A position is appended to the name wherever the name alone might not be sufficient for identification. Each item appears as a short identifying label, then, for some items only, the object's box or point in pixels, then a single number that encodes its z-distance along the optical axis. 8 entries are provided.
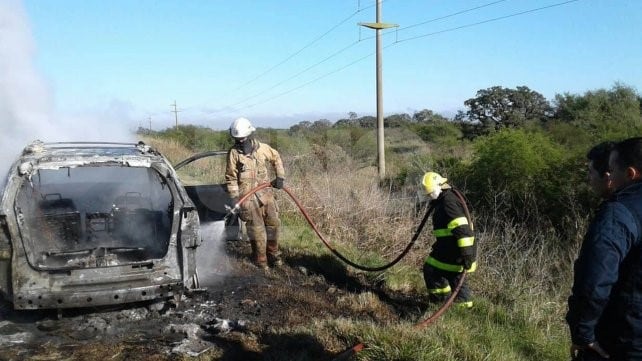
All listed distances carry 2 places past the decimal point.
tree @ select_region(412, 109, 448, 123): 35.03
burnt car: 4.63
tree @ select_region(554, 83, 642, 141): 15.87
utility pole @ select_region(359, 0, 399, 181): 19.89
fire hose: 3.78
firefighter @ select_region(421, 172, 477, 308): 5.33
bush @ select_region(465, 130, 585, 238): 11.54
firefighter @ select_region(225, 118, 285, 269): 6.93
